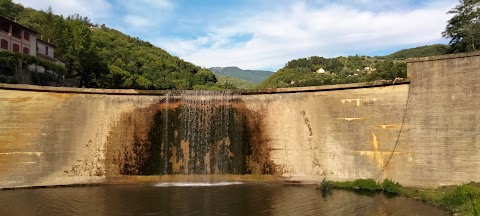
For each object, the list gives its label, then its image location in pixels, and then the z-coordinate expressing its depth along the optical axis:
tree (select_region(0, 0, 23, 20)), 54.34
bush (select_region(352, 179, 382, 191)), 16.89
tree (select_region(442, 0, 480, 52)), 30.44
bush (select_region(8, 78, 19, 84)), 26.57
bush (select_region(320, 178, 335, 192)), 17.21
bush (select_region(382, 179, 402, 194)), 16.27
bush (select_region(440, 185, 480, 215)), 11.97
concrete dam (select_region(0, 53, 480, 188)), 15.98
